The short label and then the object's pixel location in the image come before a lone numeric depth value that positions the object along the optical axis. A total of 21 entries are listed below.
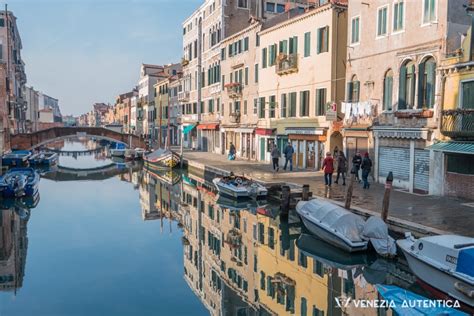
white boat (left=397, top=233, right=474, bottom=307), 8.62
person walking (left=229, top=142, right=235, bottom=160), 34.80
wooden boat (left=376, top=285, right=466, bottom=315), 8.61
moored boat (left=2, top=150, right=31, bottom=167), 36.56
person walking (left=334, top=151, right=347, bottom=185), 20.22
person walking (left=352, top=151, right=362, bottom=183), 19.36
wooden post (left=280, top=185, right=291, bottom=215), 17.19
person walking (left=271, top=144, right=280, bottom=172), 26.06
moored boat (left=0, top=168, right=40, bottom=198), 22.03
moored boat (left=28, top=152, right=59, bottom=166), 41.16
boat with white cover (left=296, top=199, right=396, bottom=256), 11.87
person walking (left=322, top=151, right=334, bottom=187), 19.09
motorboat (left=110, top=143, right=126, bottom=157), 52.91
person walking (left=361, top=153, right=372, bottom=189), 18.92
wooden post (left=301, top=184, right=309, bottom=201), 17.08
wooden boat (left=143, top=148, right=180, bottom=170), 36.16
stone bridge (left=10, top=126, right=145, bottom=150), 48.28
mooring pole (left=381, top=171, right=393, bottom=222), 12.54
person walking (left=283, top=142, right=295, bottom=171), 25.95
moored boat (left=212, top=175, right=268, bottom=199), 20.53
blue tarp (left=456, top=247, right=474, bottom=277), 8.57
